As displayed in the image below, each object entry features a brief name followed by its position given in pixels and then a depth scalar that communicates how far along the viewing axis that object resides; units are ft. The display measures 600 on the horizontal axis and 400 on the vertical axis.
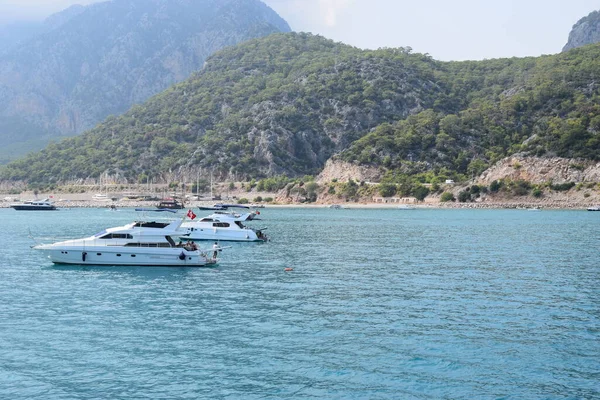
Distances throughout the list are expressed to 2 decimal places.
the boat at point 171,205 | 606.55
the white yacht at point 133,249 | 185.68
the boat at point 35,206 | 637.71
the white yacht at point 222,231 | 276.21
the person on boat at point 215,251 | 196.65
